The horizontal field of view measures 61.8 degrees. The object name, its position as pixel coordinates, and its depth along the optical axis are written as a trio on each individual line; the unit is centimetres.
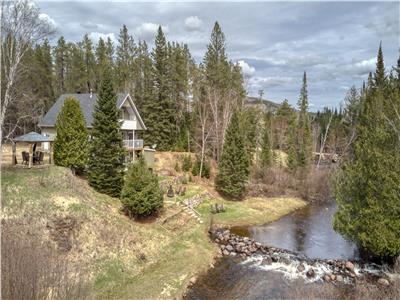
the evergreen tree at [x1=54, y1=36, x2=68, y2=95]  5678
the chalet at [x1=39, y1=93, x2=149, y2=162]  3612
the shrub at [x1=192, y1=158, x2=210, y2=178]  3928
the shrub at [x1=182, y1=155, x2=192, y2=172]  4022
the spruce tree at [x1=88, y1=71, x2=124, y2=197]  2458
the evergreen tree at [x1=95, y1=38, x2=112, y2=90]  5759
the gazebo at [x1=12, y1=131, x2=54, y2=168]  2434
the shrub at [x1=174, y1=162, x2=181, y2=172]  3978
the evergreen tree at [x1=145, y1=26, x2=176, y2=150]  4762
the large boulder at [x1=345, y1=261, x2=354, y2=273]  1952
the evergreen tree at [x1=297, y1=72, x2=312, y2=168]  4481
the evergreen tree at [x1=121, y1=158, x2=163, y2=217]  2214
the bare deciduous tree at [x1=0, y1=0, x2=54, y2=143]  2128
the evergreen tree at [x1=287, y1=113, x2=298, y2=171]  4494
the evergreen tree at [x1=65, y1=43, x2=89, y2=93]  5588
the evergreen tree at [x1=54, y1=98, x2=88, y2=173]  2553
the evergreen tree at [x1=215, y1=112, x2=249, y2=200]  3450
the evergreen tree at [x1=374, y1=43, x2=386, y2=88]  3900
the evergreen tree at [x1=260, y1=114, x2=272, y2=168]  4349
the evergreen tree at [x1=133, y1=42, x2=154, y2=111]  4862
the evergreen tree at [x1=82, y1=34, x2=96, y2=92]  5762
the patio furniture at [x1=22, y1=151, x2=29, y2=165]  2506
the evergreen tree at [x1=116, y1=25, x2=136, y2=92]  5669
